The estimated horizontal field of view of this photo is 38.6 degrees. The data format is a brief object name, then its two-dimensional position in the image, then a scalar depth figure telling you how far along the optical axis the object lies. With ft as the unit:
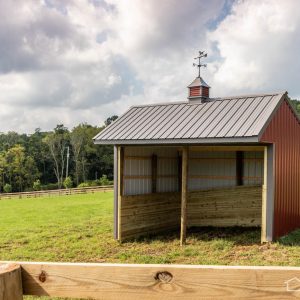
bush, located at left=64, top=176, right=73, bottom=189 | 181.09
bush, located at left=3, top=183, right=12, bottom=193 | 183.62
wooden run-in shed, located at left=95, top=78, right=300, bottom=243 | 35.14
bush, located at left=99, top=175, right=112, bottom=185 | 180.98
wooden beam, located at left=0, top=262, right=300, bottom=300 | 6.19
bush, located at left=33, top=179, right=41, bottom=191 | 184.70
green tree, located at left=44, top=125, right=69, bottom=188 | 225.15
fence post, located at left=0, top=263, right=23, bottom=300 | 6.35
